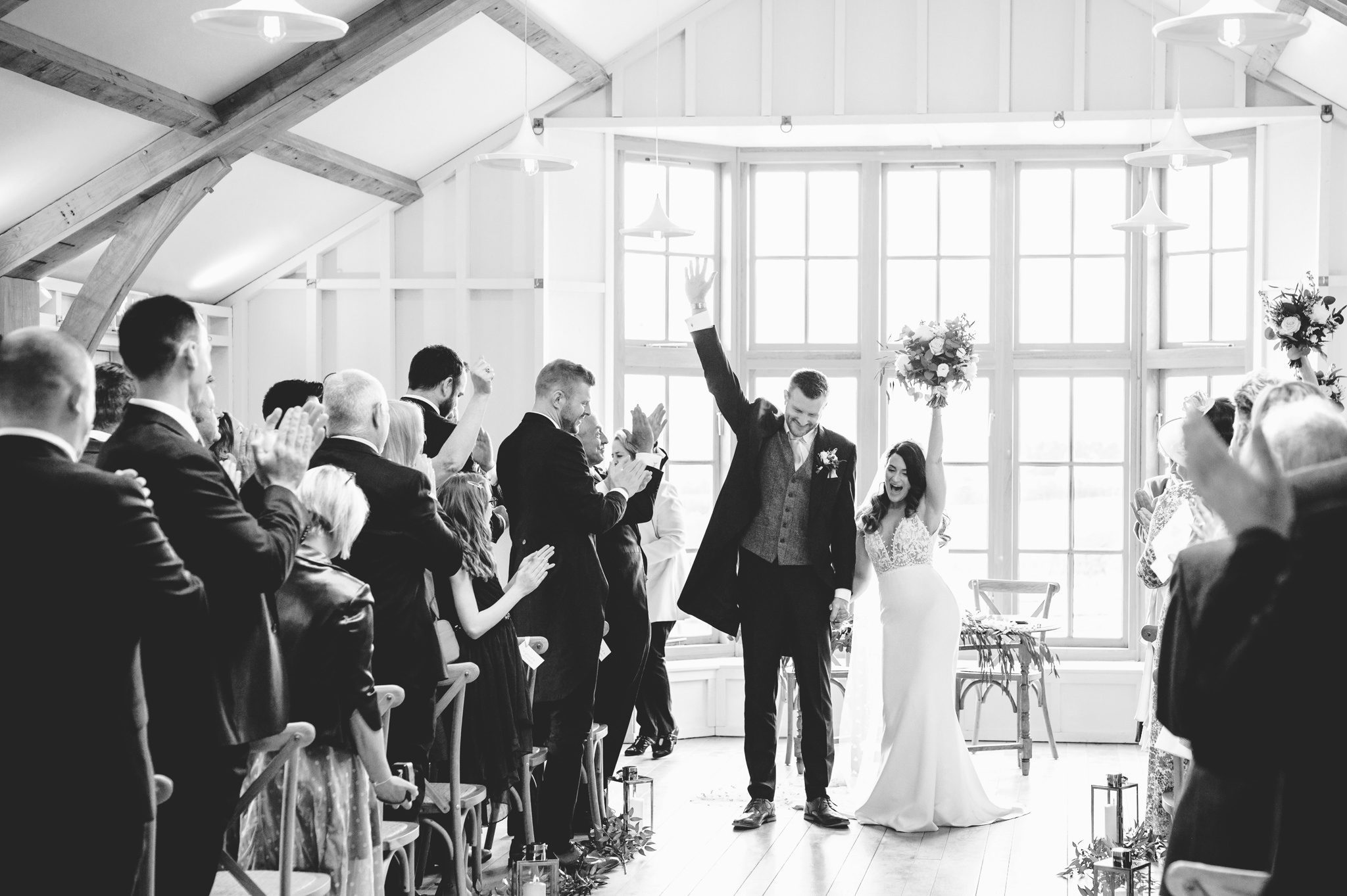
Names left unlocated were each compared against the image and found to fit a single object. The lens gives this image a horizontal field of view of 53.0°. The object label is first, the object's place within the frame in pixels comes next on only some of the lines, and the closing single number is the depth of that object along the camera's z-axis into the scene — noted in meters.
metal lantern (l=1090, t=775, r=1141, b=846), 4.34
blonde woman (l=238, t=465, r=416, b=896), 2.97
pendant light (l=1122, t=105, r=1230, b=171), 5.86
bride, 5.65
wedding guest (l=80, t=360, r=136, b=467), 3.86
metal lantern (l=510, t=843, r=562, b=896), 3.95
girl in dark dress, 3.95
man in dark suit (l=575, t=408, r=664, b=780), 5.55
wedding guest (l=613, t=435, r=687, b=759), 7.12
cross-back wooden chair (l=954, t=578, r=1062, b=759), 7.27
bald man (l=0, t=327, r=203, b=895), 2.16
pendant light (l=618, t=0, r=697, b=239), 6.52
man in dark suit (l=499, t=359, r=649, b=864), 4.70
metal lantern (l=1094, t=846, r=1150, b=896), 3.91
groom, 5.64
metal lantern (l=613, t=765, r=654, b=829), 5.41
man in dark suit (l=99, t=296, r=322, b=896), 2.56
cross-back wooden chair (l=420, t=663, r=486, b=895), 3.71
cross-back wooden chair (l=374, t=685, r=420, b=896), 3.21
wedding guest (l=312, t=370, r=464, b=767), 3.48
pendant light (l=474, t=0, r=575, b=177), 5.77
